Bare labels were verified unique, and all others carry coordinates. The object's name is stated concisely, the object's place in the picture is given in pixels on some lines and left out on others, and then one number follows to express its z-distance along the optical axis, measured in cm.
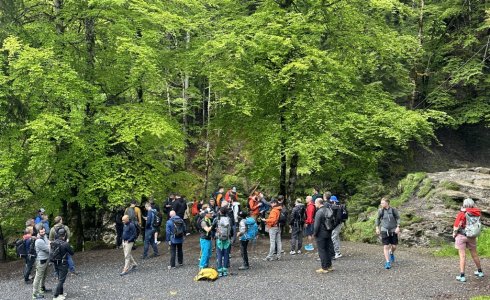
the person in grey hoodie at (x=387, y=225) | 1199
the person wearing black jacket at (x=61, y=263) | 1059
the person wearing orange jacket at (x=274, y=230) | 1362
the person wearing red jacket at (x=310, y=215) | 1421
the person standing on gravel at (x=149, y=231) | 1548
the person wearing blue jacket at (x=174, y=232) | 1360
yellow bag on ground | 1178
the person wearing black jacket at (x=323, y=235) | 1173
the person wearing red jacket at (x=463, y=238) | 1031
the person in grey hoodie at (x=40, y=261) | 1084
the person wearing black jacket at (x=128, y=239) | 1321
